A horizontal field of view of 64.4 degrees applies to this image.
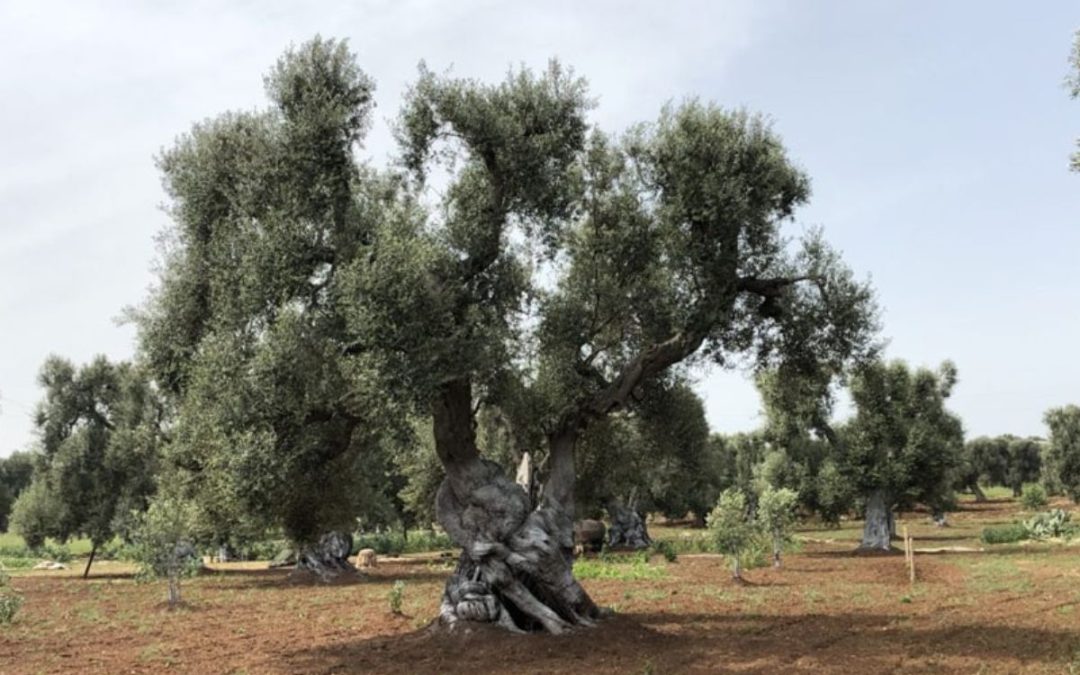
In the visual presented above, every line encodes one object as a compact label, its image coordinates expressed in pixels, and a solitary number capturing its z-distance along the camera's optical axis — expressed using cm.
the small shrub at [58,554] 7420
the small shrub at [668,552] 4858
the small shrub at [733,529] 3606
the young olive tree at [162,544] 3444
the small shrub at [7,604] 2209
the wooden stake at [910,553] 3381
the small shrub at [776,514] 4182
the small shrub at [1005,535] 5897
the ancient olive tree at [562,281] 2045
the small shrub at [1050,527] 5747
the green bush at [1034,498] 9121
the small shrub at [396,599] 2683
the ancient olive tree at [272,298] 1881
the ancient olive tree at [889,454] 5575
